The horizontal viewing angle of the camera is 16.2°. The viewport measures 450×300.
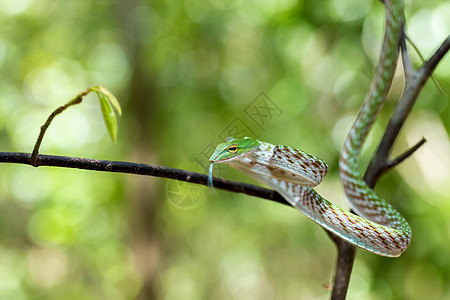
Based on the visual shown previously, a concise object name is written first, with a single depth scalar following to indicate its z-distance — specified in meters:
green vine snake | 1.04
